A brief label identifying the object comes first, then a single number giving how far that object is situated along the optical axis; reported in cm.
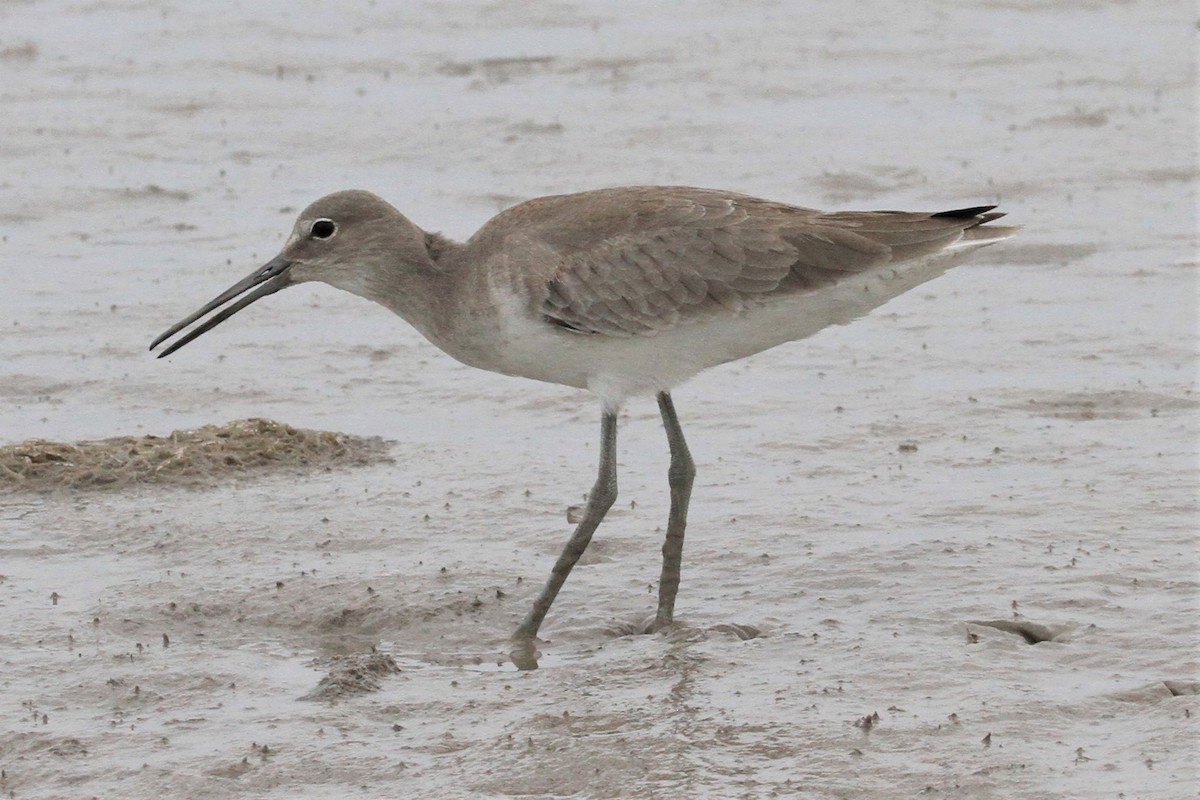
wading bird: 1453
